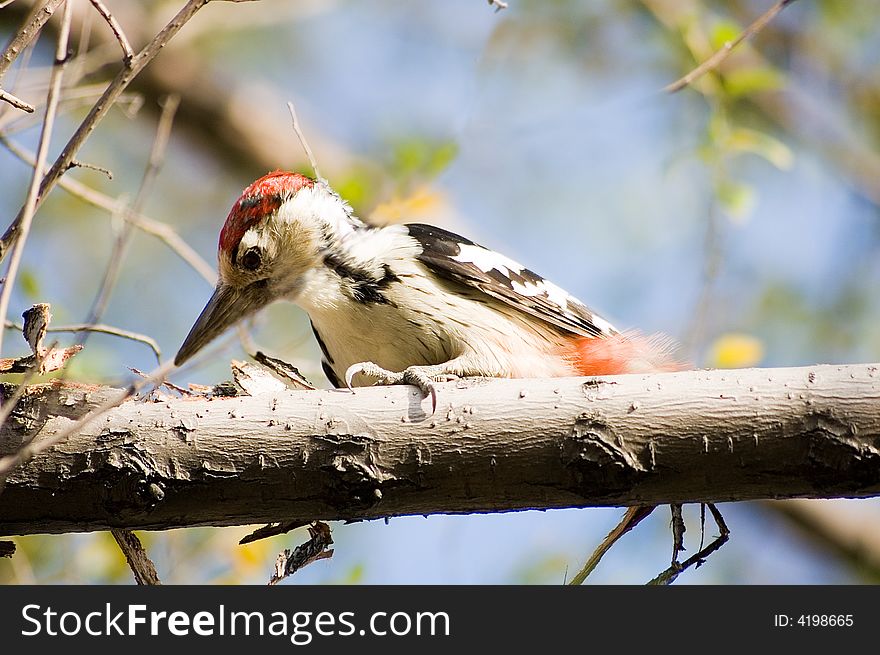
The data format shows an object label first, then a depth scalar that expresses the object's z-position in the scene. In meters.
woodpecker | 5.66
